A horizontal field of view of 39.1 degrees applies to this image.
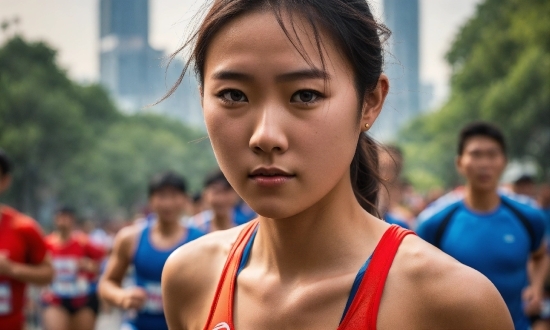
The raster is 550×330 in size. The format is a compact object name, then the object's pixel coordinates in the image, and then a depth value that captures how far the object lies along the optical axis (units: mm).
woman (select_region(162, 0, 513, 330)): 1929
